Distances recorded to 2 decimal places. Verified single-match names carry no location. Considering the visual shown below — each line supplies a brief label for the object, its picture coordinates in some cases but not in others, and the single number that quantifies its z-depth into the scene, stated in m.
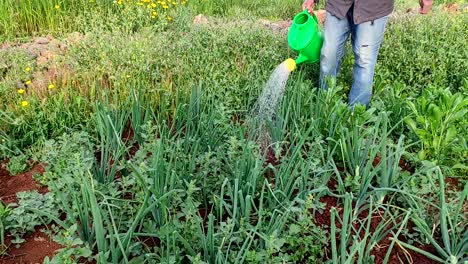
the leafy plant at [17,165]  2.70
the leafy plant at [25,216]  2.17
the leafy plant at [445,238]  1.97
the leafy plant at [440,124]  2.66
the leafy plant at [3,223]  2.10
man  3.32
